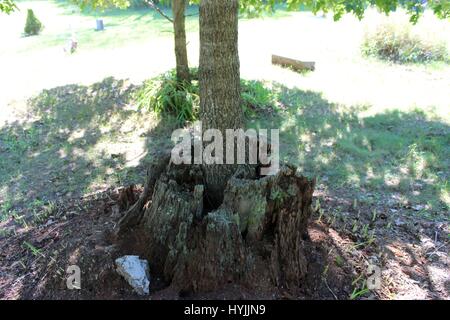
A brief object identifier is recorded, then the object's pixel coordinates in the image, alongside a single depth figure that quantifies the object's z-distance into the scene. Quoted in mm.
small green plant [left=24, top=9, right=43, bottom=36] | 21672
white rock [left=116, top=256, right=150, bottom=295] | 2820
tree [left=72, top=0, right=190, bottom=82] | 7629
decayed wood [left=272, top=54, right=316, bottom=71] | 10672
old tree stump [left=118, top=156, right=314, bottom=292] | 2816
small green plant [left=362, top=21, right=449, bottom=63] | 11711
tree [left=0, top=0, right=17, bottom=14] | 6227
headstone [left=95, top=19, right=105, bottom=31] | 21586
